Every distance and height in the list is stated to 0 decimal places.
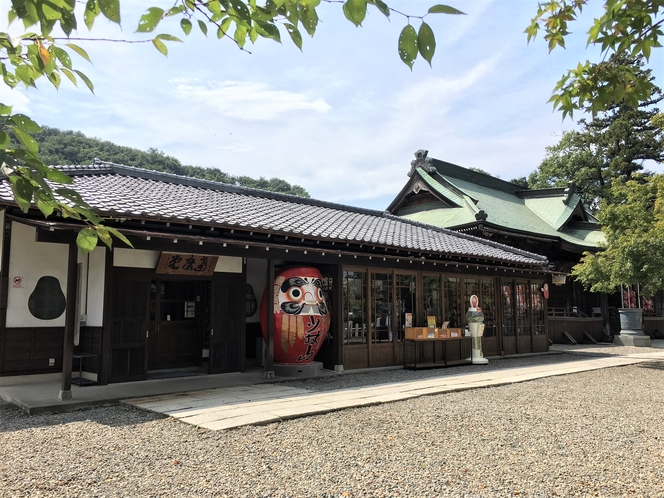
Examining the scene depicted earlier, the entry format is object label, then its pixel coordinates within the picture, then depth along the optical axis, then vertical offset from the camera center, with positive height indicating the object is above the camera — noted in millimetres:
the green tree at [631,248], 15078 +1747
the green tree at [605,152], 28172 +9212
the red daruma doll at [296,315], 9344 -180
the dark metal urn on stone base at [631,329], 17375 -931
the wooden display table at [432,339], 10992 -785
